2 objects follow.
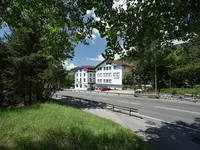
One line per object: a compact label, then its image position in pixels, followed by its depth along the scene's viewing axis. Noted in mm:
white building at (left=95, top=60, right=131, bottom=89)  51550
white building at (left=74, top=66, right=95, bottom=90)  66081
